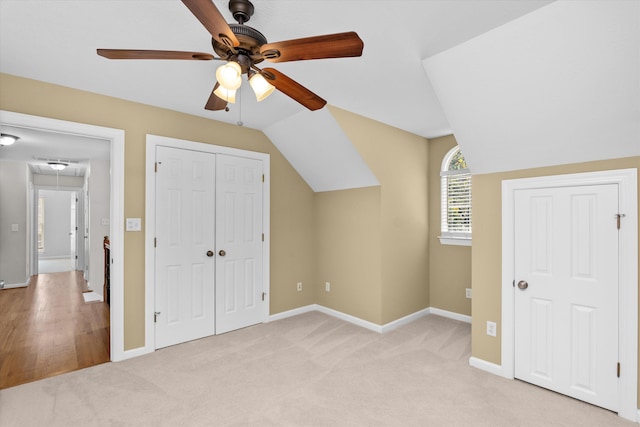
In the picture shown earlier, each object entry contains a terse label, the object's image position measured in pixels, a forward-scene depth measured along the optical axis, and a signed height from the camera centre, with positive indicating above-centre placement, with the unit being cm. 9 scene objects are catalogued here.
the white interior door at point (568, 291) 215 -58
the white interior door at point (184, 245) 316 -34
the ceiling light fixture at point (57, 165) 574 +92
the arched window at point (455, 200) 402 +19
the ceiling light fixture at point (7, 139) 385 +95
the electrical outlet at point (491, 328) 270 -101
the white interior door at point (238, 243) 357 -35
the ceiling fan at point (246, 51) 127 +75
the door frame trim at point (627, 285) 205 -48
